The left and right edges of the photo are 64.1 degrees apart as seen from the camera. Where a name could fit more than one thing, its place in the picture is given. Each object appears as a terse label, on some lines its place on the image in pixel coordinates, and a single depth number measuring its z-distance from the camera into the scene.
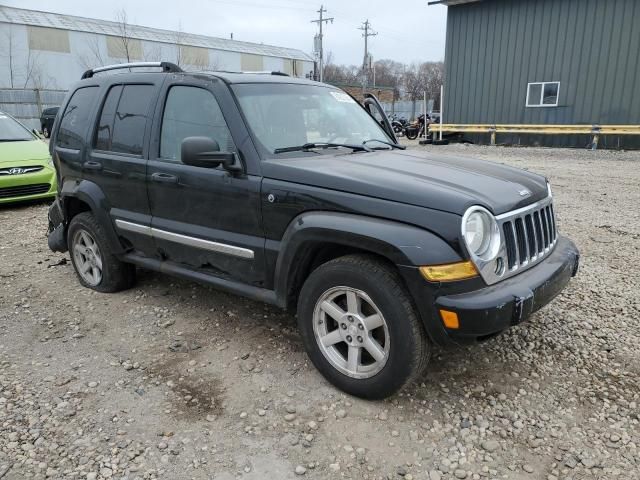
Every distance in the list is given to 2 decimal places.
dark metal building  15.99
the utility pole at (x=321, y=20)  53.78
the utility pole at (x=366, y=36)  55.64
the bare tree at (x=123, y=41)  39.22
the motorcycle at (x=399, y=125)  26.08
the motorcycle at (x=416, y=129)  24.08
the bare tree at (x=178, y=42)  41.69
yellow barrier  16.00
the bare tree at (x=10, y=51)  33.97
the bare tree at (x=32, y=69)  34.72
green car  8.35
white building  34.69
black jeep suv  2.68
